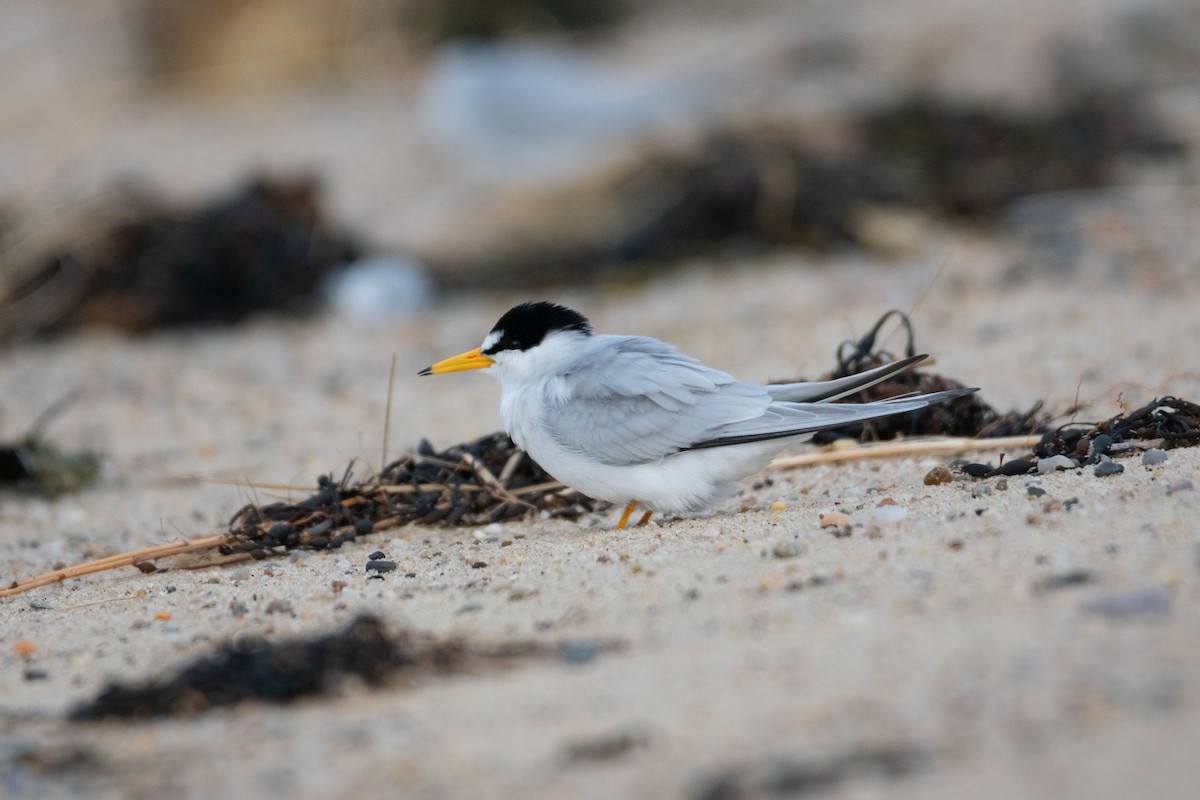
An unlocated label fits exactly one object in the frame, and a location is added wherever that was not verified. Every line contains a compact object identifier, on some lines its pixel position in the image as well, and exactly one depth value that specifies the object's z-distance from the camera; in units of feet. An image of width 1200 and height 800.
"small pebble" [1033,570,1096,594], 17.03
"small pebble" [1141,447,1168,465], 22.63
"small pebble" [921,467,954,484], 24.47
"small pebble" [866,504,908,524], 21.63
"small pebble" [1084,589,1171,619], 15.65
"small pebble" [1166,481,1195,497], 20.56
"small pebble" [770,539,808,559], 20.11
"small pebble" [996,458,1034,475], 23.91
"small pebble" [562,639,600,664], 16.87
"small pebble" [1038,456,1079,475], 23.65
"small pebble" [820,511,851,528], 21.72
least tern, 23.70
